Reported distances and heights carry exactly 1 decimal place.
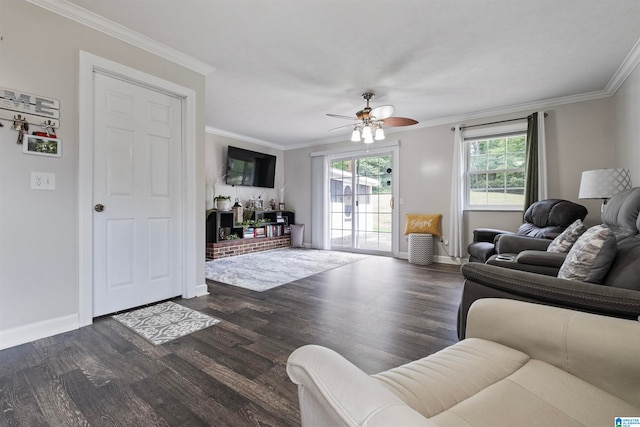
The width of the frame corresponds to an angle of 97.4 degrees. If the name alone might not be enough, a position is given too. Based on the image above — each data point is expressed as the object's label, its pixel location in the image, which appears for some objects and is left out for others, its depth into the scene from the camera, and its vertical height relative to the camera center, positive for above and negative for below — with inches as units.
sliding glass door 219.0 +6.3
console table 203.3 -20.5
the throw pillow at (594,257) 54.6 -8.8
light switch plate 79.2 +7.9
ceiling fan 130.8 +42.8
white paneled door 93.0 +4.8
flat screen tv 223.7 +35.8
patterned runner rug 82.0 -36.3
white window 168.4 +25.8
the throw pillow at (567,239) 84.5 -8.1
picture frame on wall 78.0 +17.9
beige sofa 22.5 -19.6
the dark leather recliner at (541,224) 118.6 -5.2
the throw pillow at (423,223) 188.5 -8.5
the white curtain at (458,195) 179.2 +10.6
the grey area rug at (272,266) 143.0 -35.2
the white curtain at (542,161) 152.3 +28.0
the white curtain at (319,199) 247.6 +10.1
